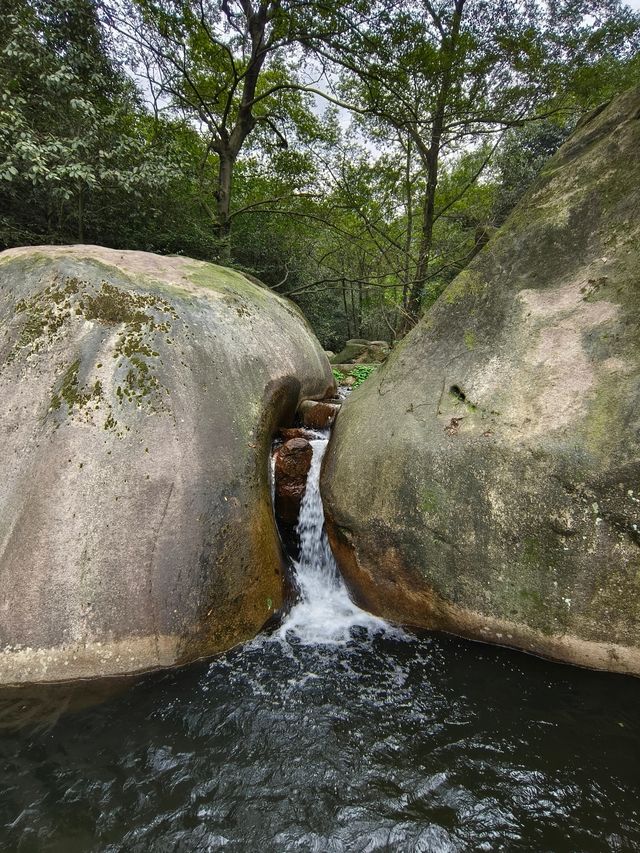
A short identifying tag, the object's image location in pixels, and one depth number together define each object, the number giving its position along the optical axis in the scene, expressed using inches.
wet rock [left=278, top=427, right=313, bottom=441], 170.6
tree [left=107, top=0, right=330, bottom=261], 324.5
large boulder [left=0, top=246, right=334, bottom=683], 102.3
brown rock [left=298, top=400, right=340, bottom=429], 186.7
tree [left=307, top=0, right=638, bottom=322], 306.5
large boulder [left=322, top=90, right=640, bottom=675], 103.3
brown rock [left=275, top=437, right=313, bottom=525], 152.3
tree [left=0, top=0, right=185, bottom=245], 198.1
